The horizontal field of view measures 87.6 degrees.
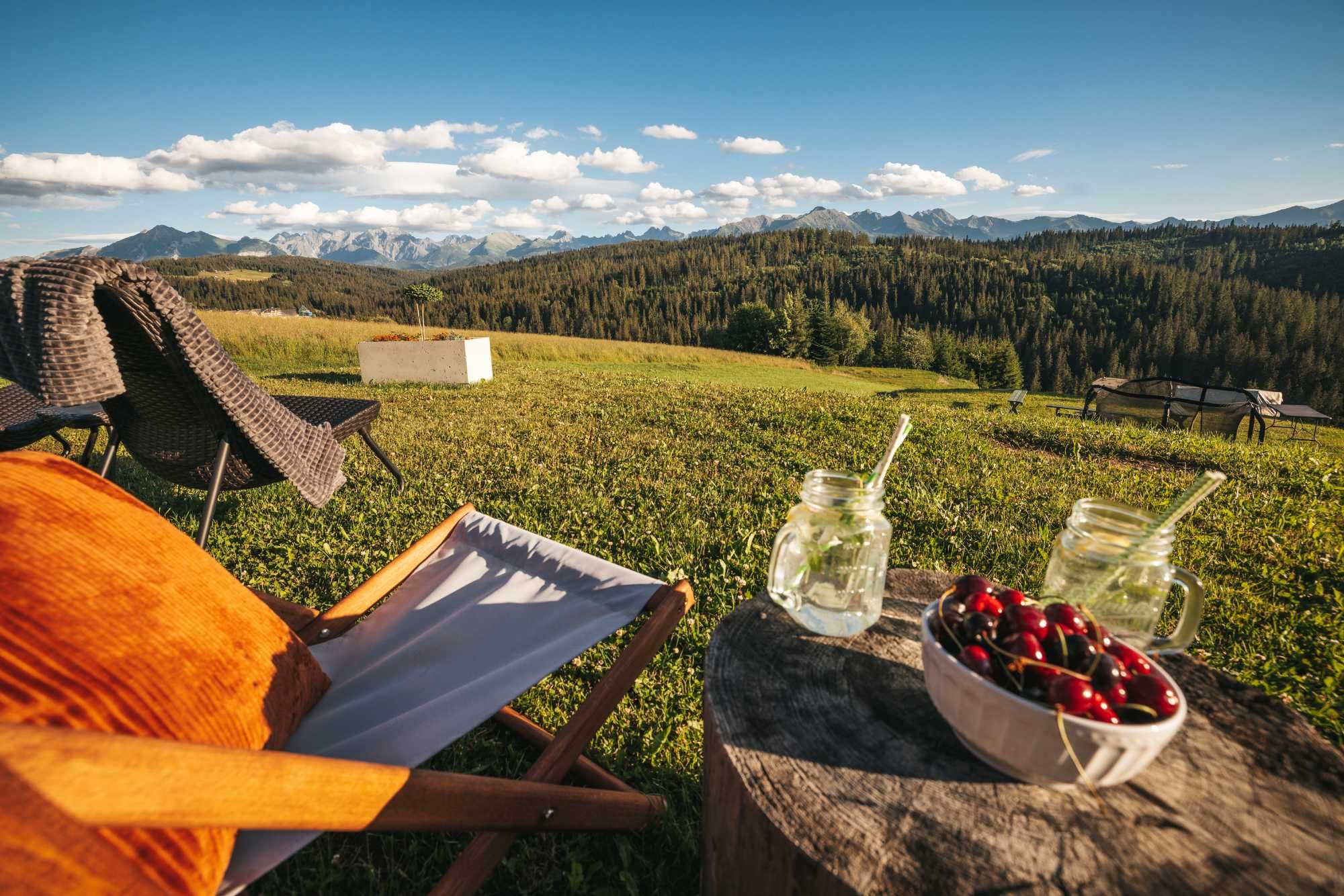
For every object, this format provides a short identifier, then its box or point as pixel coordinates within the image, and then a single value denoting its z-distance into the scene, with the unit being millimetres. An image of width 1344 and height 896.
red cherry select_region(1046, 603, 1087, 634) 471
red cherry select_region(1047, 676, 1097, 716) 420
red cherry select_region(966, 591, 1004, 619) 511
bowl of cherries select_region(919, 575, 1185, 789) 422
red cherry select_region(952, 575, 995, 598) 528
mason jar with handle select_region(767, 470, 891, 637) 593
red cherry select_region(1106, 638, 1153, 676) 469
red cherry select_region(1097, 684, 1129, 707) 430
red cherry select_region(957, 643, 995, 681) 455
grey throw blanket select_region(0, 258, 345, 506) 824
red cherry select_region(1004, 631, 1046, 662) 442
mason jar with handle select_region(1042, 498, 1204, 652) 537
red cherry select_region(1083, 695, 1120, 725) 424
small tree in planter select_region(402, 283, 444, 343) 11773
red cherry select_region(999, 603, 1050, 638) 461
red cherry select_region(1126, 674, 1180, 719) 431
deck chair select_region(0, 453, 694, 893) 333
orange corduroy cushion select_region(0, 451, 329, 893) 419
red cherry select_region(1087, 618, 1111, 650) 470
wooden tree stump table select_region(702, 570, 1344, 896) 418
